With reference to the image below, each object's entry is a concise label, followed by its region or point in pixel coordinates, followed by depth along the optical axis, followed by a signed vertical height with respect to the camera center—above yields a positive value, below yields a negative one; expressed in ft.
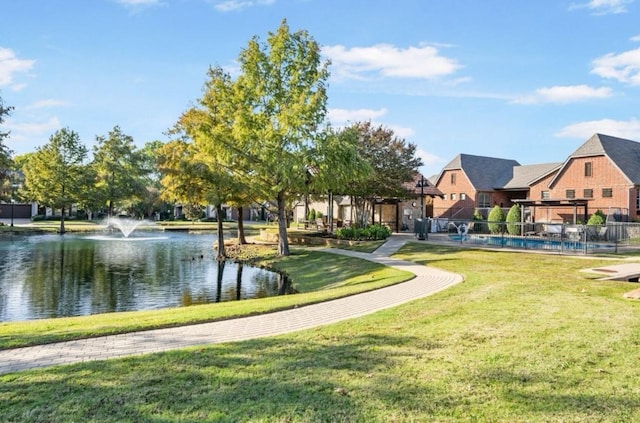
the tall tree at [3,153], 91.03 +11.60
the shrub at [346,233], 86.12 -3.79
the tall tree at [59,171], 138.82 +11.96
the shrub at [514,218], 100.22 -0.64
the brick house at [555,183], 102.89 +8.74
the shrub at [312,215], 146.20 -0.71
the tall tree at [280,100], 68.03 +17.26
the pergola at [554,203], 87.53 +2.71
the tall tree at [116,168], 161.38 +15.41
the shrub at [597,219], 92.06 -0.59
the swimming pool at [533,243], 66.95 -4.38
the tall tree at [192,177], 75.00 +5.80
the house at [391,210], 109.43 +0.95
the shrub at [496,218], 101.86 -0.71
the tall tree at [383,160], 90.63 +10.69
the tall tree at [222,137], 71.51 +11.82
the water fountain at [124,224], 141.72 -4.80
